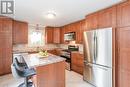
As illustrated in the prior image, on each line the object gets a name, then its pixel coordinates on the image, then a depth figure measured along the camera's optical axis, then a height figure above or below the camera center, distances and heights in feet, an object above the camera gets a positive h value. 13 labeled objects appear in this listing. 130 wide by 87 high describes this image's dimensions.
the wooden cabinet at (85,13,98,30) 6.87 +2.48
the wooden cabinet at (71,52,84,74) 8.97 -2.93
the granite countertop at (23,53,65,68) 4.45 -1.55
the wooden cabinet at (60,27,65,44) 13.07 +1.82
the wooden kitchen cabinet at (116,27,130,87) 4.96 -1.17
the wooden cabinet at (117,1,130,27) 4.98 +2.34
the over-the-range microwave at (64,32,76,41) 10.68 +1.16
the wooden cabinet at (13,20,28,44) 10.14 +1.77
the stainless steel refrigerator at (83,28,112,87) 5.70 -1.48
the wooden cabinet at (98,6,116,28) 5.67 +2.40
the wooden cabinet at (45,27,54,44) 13.29 +1.85
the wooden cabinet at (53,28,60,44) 13.68 +1.45
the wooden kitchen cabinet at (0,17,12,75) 8.50 -0.30
